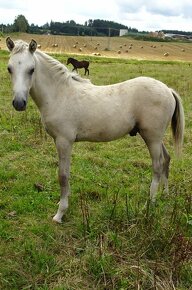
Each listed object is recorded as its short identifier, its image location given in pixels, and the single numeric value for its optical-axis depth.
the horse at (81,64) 15.97
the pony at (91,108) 4.16
